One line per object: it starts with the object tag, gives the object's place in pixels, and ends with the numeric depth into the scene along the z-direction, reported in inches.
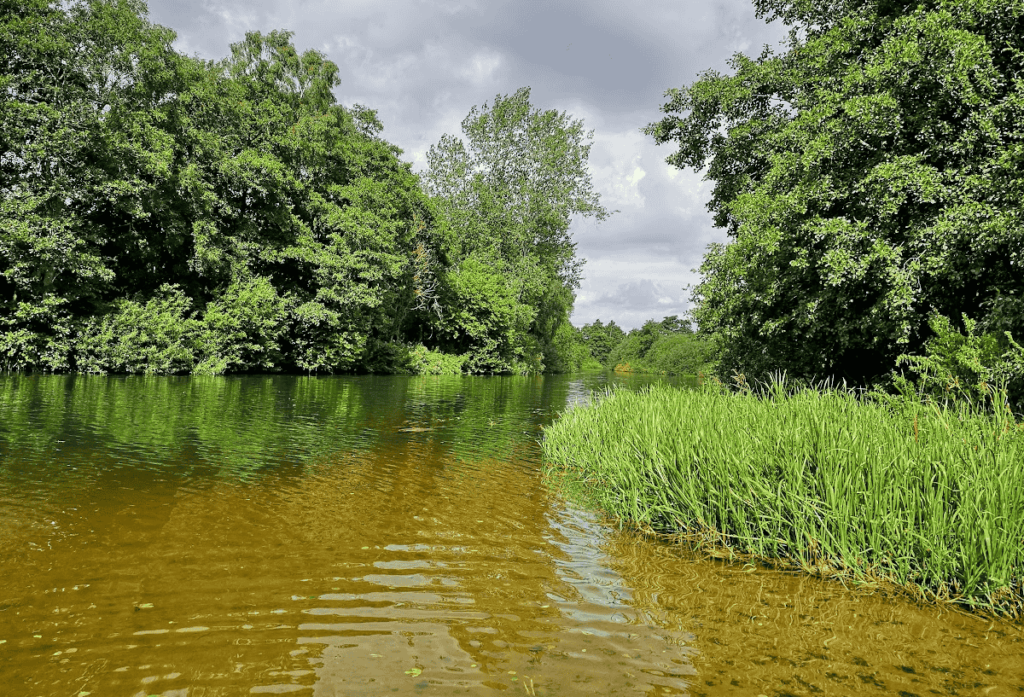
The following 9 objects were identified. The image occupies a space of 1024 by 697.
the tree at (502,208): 1788.9
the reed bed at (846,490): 165.9
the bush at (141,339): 993.5
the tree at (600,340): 5221.5
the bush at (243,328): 1123.9
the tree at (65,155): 884.6
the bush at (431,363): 1604.3
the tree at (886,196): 460.1
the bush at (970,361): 405.1
